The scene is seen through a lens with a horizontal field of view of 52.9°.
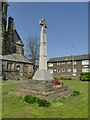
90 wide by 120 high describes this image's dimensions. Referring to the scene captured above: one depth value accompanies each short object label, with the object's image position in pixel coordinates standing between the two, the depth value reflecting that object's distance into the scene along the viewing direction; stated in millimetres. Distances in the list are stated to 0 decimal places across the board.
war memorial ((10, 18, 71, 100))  6873
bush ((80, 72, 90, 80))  19895
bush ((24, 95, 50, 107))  5930
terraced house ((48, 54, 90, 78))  31440
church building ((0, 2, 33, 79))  21060
